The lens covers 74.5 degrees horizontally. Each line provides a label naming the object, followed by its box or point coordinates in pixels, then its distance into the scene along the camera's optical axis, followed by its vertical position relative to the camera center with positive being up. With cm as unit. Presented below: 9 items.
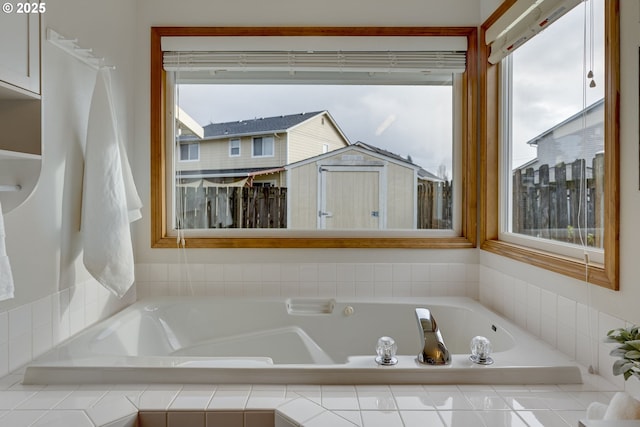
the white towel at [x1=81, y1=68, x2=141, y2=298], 174 +5
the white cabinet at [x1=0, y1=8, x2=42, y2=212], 118 +34
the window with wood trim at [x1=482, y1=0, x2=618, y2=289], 141 +33
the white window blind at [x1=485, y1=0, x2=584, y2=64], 167 +83
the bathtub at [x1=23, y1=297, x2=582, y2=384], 136 -53
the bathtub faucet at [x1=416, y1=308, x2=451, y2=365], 141 -45
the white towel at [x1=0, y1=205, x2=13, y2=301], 113 -16
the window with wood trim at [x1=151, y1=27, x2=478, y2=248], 233 +35
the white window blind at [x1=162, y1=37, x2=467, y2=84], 233 +89
